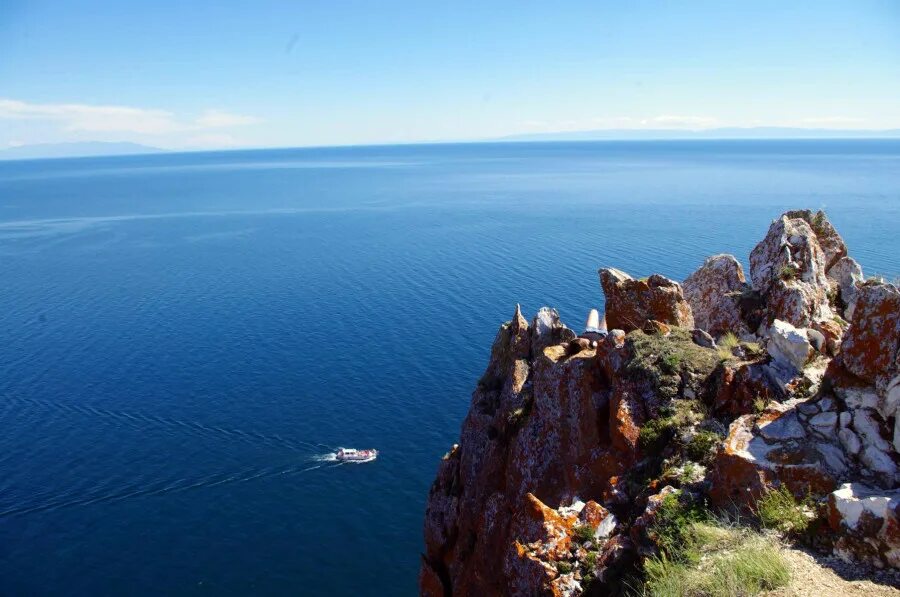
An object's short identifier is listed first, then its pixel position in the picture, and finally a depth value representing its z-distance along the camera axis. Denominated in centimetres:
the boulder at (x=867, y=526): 1188
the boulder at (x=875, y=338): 1456
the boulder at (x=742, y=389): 1667
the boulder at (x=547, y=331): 2420
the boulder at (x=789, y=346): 1664
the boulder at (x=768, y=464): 1398
